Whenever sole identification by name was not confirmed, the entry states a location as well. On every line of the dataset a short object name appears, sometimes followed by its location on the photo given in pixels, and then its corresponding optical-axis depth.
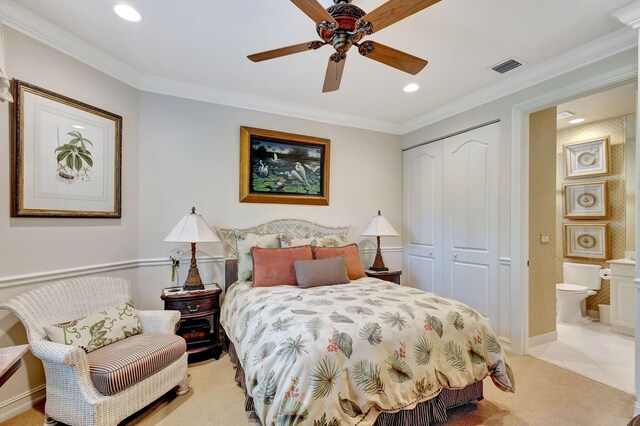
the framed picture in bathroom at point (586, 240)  4.16
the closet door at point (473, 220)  3.29
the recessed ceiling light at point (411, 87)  3.24
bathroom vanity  3.57
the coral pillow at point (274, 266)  2.81
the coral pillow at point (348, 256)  3.17
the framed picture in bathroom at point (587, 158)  4.18
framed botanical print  2.15
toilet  4.00
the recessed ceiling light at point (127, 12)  2.05
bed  1.48
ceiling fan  1.54
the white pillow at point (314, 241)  3.30
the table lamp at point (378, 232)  3.88
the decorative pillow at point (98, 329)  1.93
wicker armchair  1.73
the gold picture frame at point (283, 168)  3.53
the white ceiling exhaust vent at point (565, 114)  3.95
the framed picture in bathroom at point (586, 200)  4.17
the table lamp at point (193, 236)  2.78
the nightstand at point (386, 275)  3.75
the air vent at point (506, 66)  2.75
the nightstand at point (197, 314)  2.70
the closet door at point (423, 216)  4.00
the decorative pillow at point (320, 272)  2.77
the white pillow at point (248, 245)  3.01
